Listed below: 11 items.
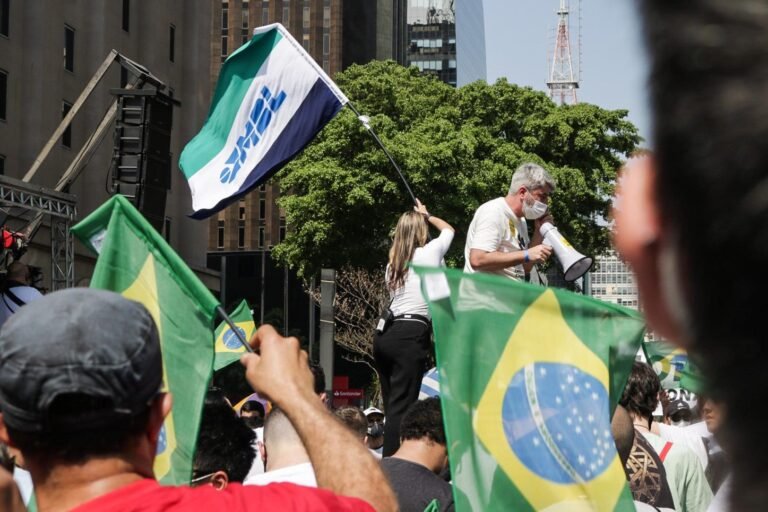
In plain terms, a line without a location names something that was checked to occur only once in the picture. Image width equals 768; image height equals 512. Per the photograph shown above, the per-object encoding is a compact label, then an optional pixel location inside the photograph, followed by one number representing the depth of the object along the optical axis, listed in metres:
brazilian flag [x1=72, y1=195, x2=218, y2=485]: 3.76
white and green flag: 7.86
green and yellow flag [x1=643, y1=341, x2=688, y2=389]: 8.32
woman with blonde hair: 7.59
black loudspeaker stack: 13.69
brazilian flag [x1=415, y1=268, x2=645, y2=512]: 4.01
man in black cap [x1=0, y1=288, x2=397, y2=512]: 2.11
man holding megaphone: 7.04
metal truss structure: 16.72
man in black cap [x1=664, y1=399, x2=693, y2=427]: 9.71
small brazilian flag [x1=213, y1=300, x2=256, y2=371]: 11.69
